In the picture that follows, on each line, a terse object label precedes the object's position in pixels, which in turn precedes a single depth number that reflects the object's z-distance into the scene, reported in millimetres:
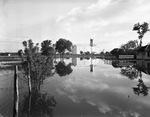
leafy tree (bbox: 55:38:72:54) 106312
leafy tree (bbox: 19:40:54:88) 14120
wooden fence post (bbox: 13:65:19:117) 8266
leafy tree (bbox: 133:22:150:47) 71594
